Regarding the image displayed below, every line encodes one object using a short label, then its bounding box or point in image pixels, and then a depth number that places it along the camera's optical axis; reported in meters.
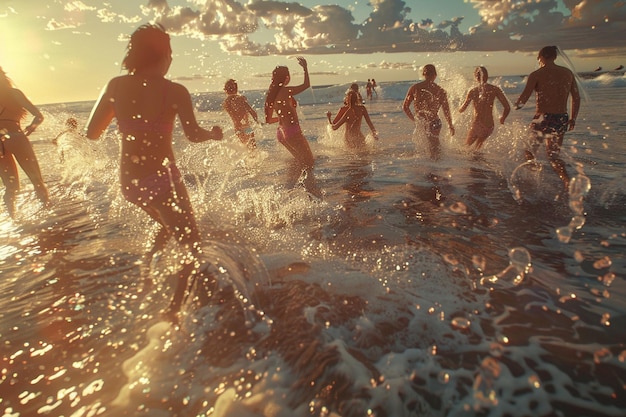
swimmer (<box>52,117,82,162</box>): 9.56
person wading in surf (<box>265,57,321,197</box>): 6.73
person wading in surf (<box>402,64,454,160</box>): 7.94
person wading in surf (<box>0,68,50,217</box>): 5.50
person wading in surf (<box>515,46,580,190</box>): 6.04
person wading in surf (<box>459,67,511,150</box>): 7.79
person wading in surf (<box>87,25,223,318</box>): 2.73
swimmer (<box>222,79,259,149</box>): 9.27
